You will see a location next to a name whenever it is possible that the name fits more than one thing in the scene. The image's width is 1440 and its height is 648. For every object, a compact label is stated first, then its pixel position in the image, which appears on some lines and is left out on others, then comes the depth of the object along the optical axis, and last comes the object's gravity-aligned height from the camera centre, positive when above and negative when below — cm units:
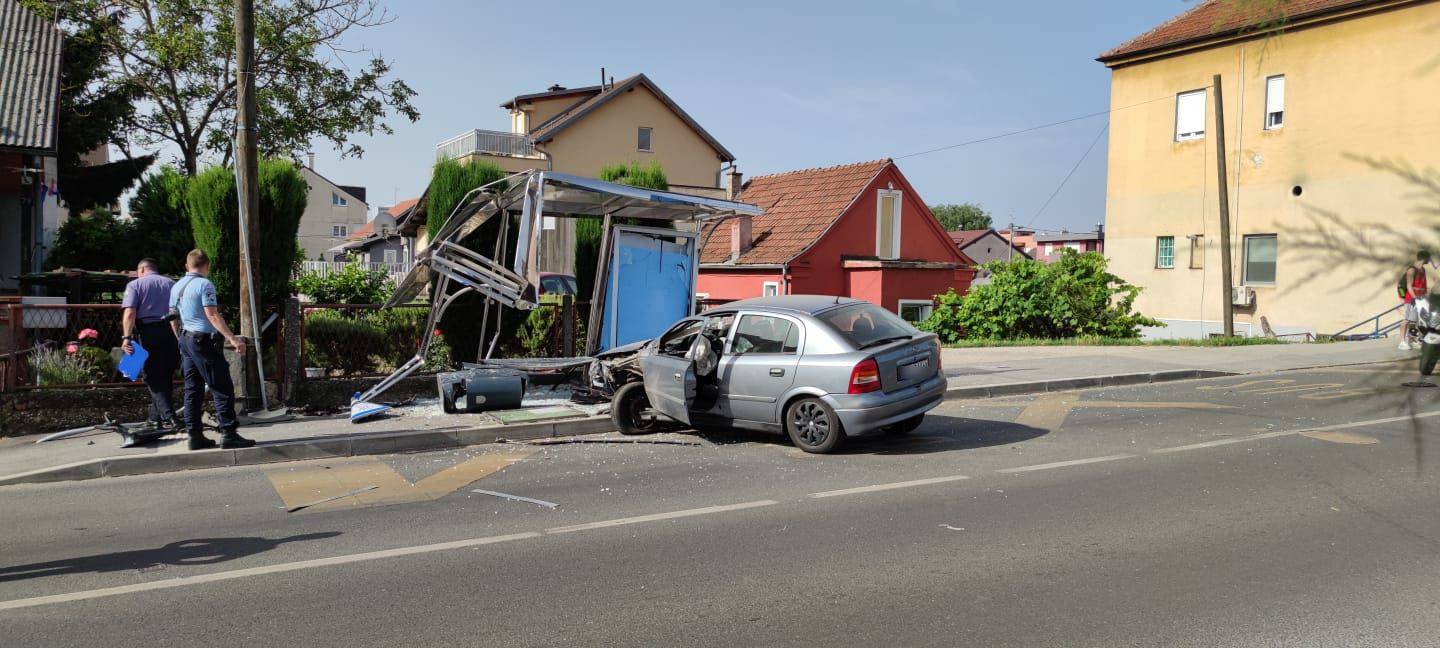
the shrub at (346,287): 2059 +59
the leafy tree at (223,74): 1912 +547
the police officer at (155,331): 905 -22
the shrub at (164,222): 1239 +125
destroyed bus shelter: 1130 +82
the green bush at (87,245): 1631 +118
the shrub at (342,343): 1191 -41
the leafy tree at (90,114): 1877 +419
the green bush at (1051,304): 2248 +45
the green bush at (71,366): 1004 -65
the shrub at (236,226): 1158 +112
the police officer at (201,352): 880 -41
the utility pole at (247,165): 1068 +176
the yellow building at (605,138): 3741 +779
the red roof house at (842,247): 2981 +254
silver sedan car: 873 -56
